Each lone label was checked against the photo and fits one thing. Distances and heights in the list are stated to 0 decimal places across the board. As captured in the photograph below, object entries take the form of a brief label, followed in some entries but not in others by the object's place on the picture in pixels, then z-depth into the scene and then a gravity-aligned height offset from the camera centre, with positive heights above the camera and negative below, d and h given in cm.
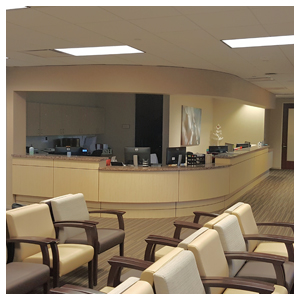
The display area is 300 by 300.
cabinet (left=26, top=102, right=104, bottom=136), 1017 +44
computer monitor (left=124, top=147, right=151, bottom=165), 798 -33
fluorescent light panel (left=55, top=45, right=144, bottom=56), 618 +135
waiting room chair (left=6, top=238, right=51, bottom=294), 322 -116
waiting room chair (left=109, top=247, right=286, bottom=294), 233 -85
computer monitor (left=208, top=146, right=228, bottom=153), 1030 -29
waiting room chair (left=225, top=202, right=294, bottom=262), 390 -96
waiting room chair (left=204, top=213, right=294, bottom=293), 332 -108
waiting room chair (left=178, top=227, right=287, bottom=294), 285 -86
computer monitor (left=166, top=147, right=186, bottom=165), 798 -34
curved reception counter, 742 -91
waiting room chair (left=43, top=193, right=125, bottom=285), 442 -106
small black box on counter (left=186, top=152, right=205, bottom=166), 805 -44
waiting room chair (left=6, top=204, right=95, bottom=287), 381 -104
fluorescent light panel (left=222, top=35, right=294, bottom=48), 545 +135
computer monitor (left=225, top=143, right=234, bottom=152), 1141 -27
